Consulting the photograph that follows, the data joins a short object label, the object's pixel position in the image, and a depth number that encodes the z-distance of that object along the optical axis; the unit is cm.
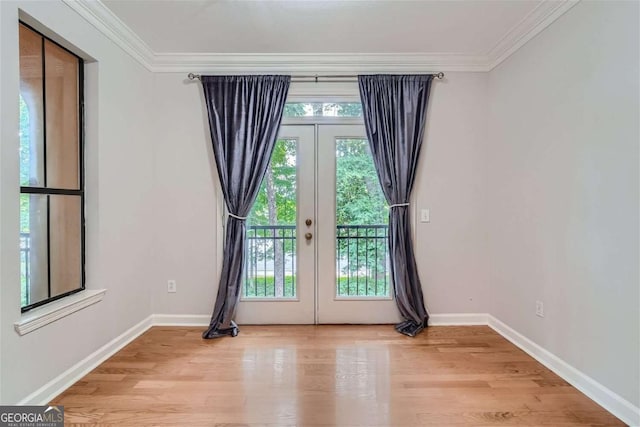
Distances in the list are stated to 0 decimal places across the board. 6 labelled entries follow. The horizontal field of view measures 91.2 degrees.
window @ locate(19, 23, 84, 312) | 187
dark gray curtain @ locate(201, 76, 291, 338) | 291
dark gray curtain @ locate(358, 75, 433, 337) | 295
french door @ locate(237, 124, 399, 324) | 308
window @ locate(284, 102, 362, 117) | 307
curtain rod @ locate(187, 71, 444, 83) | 299
